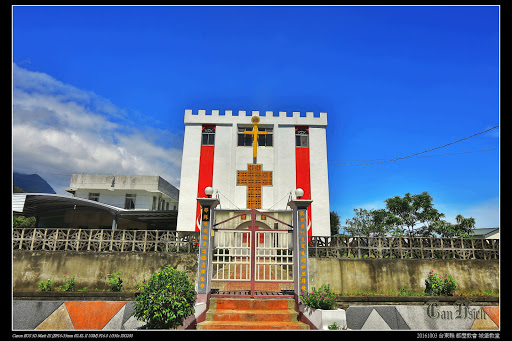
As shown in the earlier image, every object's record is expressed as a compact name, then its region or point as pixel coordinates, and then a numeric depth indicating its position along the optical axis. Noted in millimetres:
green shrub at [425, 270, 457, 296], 9594
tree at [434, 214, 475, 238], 16094
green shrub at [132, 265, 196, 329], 5689
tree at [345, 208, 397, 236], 19828
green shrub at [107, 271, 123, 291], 9750
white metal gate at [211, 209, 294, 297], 7266
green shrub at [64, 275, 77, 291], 9602
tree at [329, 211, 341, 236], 30764
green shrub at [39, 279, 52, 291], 9707
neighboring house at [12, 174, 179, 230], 22062
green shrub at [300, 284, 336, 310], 6194
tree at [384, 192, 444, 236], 18484
